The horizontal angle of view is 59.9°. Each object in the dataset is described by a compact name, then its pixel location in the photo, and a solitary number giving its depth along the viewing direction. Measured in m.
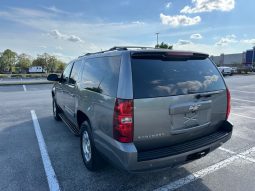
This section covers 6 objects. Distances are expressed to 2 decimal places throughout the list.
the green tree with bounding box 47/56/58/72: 91.00
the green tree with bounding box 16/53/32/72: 89.96
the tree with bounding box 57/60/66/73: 90.22
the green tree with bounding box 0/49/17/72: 85.00
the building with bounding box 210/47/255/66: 70.36
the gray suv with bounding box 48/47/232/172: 2.64
